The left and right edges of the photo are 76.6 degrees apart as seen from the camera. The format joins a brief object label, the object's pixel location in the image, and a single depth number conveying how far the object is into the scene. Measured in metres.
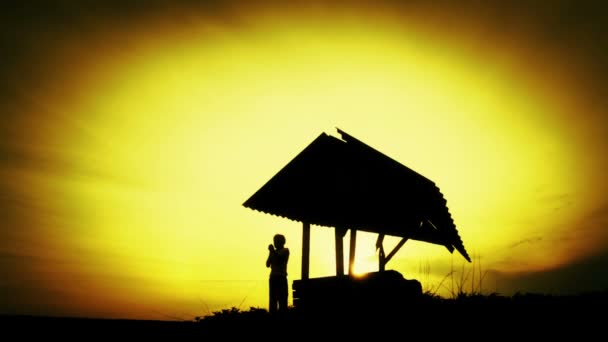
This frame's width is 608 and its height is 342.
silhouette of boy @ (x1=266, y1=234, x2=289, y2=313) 8.05
